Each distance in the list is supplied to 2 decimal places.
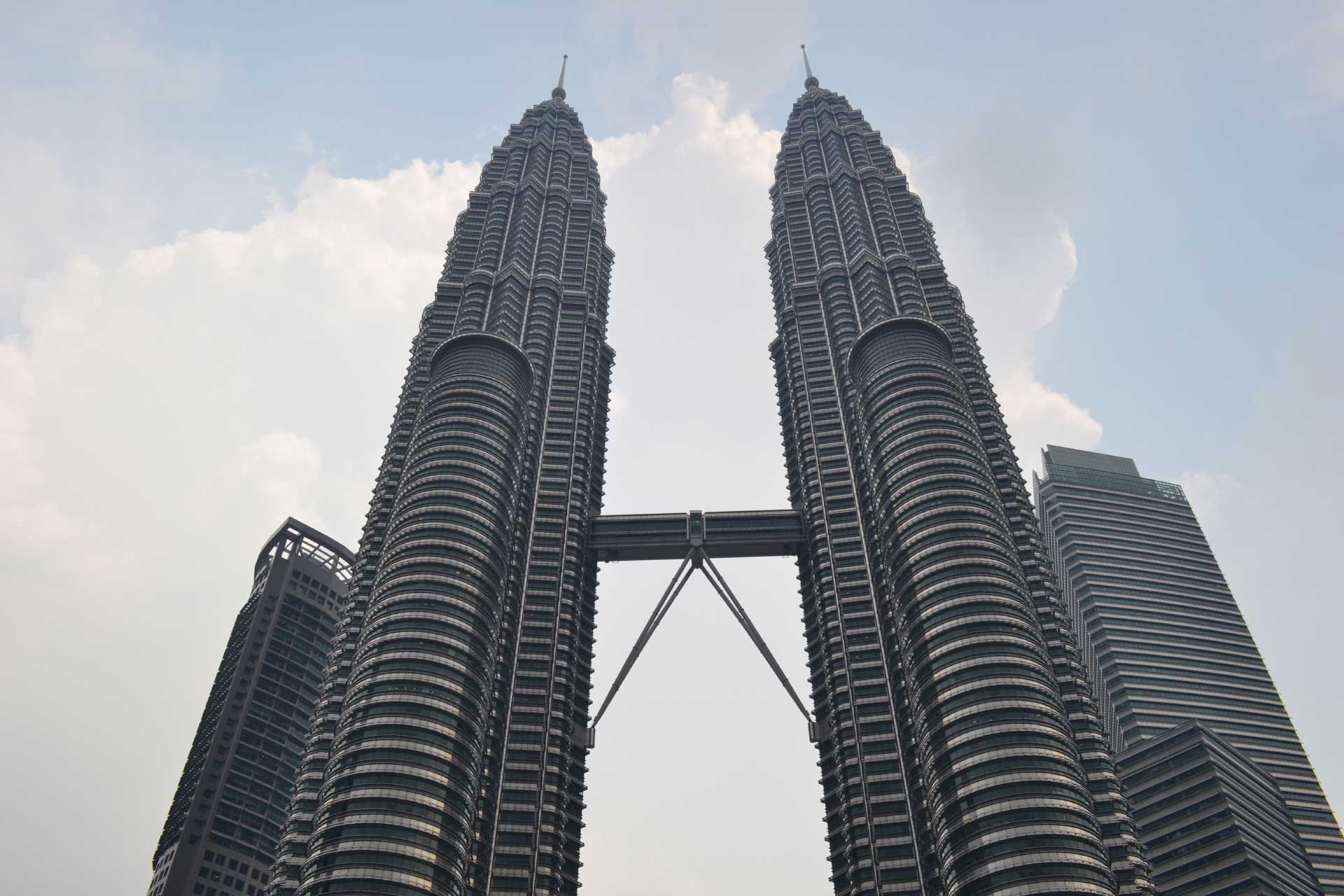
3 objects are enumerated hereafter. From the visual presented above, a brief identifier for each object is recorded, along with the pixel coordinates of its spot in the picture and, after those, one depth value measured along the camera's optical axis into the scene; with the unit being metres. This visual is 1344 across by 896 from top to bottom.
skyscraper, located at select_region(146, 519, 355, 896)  171.88
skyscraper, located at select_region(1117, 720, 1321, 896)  170.50
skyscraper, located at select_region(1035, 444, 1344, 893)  195.75
